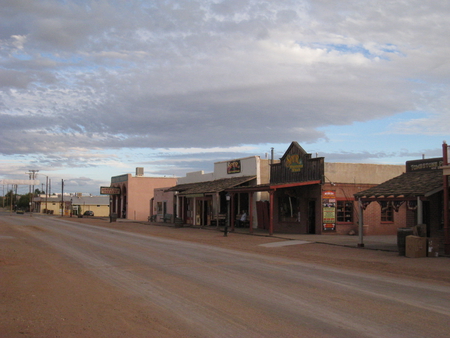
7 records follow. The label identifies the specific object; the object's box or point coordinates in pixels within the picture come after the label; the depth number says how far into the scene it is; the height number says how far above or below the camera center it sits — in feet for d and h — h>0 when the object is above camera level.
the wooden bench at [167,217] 150.68 -4.33
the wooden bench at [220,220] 117.29 -4.20
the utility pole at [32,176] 446.03 +26.08
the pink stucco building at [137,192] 208.95 +5.32
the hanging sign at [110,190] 209.31 +6.08
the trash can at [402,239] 57.62 -4.18
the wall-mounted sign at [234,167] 120.16 +9.70
